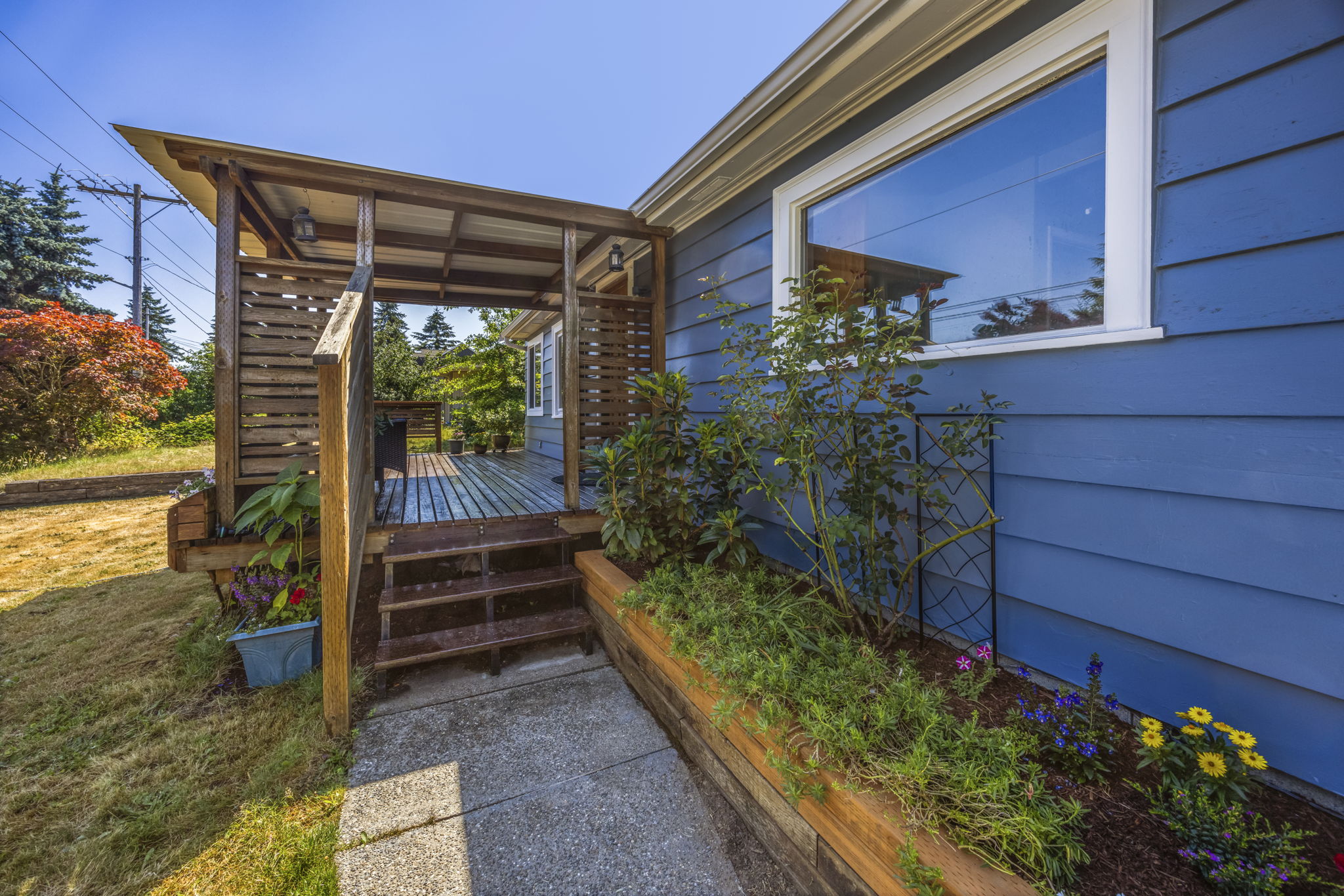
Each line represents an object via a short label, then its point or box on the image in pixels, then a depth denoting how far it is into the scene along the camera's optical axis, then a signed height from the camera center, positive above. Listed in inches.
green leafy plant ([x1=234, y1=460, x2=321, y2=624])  100.6 -15.6
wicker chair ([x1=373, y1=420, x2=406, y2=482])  170.8 -2.6
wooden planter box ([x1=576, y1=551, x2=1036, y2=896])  41.7 -38.6
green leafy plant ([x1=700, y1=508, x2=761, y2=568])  97.7 -17.8
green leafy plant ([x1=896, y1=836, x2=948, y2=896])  39.1 -33.1
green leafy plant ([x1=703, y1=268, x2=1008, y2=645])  74.4 +1.0
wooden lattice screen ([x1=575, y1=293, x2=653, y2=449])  145.3 +23.6
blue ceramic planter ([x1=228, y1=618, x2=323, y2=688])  97.2 -40.6
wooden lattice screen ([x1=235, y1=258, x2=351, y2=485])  112.3 +18.0
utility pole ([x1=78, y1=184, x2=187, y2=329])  448.2 +173.5
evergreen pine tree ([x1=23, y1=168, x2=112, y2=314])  671.1 +249.0
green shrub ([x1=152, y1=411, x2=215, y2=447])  415.7 +6.1
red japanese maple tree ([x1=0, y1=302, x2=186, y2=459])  312.7 +38.4
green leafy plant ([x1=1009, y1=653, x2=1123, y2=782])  52.2 -30.4
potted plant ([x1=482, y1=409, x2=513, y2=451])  366.3 +13.2
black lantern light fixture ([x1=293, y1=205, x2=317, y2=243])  130.1 +53.9
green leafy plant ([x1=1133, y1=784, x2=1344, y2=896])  38.5 -31.7
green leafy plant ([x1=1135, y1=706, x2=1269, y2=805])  46.3 -29.0
